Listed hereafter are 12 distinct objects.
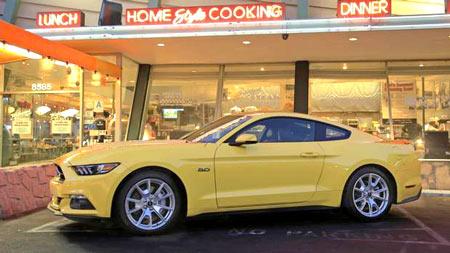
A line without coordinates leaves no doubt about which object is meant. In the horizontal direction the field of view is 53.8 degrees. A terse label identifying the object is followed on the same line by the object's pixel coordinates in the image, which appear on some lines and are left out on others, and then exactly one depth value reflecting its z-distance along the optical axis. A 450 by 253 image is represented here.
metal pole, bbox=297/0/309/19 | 11.61
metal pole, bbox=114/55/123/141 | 11.44
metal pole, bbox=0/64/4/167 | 11.03
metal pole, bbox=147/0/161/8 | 12.39
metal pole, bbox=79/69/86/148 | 10.33
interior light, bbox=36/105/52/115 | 11.24
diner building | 9.27
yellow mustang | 4.96
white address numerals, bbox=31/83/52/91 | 10.95
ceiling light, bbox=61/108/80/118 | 10.86
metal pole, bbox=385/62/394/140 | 12.21
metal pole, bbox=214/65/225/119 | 12.97
